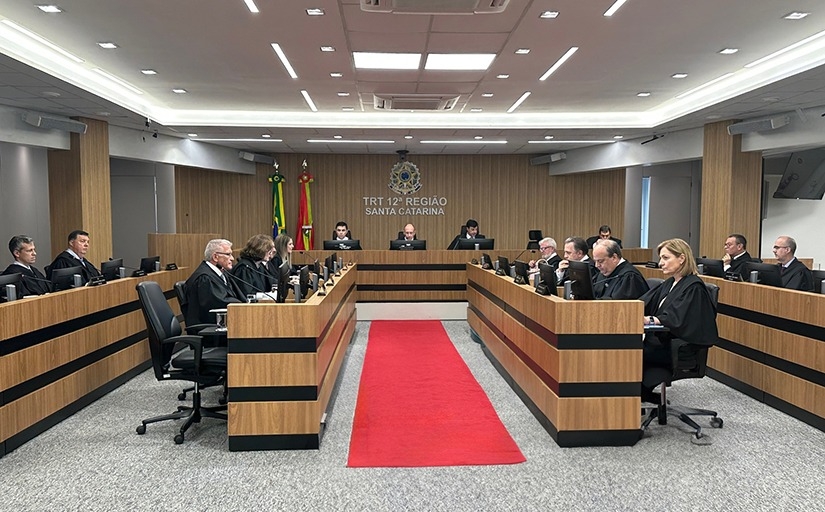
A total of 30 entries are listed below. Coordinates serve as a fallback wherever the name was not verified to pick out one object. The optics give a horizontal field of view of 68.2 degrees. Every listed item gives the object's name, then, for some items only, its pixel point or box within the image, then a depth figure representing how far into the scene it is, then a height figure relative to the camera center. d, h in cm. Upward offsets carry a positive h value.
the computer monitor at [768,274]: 554 -49
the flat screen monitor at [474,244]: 981 -40
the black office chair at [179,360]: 439 -103
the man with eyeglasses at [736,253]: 712 -40
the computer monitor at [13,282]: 443 -49
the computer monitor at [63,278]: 536 -53
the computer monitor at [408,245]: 973 -42
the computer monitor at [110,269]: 594 -50
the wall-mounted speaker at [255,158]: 1305 +134
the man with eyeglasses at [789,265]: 627 -49
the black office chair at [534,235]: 1285 -33
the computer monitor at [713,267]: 664 -53
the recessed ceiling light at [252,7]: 480 +170
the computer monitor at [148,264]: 704 -53
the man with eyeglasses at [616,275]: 501 -47
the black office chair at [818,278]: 594 -58
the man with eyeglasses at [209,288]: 492 -56
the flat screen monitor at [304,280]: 508 -54
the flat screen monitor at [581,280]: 420 -43
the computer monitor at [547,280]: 450 -46
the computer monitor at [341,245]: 957 -41
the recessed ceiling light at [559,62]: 617 +171
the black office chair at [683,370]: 429 -108
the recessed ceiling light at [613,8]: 481 +171
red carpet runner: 405 -157
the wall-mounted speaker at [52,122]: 774 +125
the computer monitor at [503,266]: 676 -53
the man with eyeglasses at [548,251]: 719 -38
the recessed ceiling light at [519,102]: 845 +172
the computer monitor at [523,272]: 571 -49
